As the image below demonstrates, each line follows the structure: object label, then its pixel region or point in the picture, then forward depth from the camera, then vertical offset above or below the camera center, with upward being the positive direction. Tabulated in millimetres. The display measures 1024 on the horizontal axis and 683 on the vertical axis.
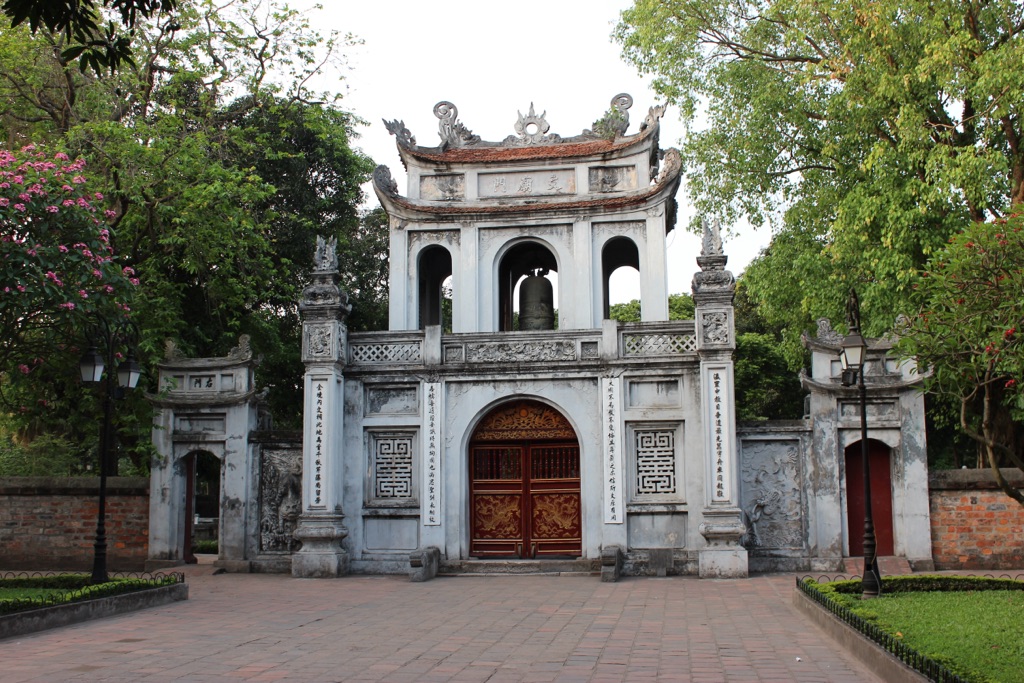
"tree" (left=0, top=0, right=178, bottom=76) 6027 +2923
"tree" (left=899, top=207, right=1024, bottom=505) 9734 +1453
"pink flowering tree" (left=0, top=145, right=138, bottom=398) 13438 +3072
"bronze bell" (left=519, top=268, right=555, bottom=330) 19891 +3226
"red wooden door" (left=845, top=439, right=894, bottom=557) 16547 -727
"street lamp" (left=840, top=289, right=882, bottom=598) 11875 +1033
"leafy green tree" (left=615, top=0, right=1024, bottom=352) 17562 +6801
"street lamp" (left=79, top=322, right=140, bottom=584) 13414 +1242
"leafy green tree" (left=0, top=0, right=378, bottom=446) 19141 +6378
